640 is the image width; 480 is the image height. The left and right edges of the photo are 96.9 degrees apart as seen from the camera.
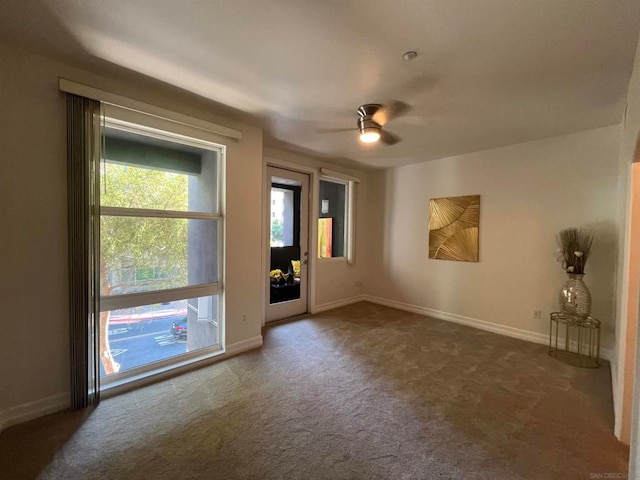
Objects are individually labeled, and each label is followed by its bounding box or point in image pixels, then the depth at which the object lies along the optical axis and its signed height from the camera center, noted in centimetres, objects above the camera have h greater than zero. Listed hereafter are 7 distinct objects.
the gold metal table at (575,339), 293 -118
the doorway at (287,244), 416 -18
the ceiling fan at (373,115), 253 +111
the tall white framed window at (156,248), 239 -16
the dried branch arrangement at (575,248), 298 -14
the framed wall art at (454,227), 405 +11
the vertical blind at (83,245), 209 -11
